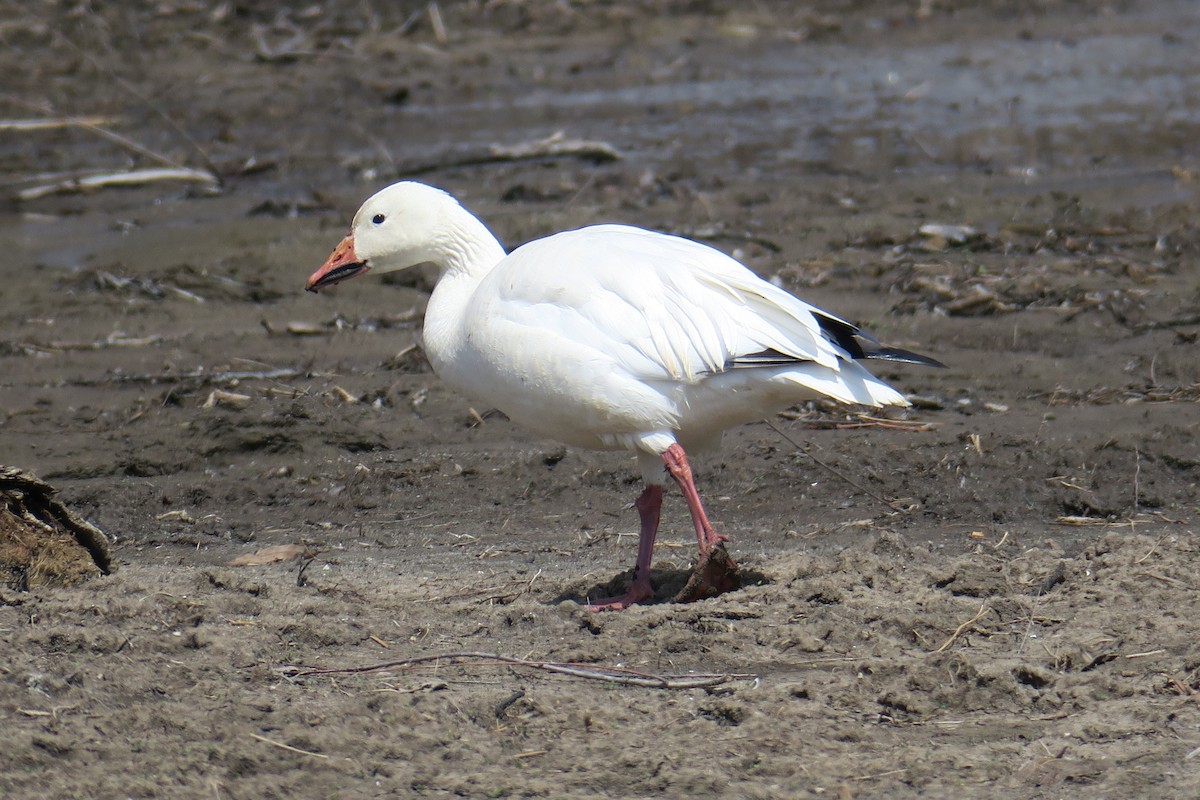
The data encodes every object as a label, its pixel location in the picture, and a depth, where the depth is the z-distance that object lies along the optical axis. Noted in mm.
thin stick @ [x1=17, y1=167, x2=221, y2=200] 22859
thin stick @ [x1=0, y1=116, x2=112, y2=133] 25225
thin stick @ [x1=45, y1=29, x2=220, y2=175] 23187
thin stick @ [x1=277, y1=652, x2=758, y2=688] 7984
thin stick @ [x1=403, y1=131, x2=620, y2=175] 23141
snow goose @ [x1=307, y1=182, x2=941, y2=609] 9531
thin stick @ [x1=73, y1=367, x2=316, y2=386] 14750
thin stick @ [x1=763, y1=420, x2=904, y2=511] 11638
